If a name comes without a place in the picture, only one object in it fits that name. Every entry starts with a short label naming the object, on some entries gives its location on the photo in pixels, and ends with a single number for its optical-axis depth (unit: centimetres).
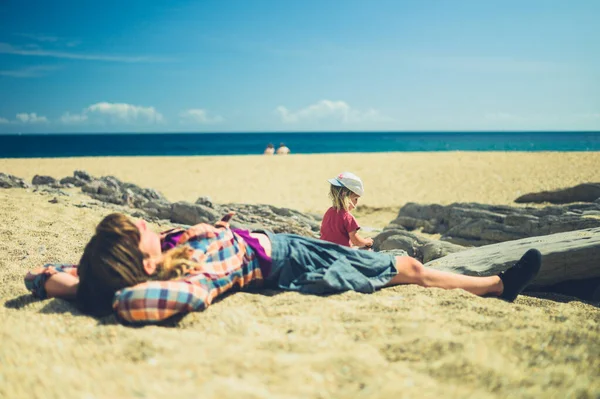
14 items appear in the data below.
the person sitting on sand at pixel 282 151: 2928
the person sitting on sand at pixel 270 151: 2855
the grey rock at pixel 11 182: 934
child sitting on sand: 493
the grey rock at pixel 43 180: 1173
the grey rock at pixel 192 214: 821
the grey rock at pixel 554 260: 405
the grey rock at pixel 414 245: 596
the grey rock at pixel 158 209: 858
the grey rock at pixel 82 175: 1248
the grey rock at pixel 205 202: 939
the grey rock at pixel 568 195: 1097
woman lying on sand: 287
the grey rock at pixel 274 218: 805
